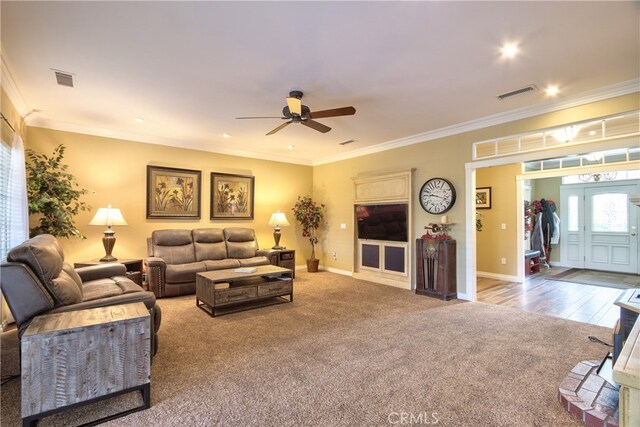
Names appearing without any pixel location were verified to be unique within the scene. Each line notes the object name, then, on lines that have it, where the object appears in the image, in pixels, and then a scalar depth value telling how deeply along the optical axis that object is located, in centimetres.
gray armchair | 199
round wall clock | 491
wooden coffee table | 384
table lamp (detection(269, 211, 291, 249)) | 638
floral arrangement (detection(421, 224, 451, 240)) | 496
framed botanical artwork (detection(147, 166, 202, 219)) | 548
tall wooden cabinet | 470
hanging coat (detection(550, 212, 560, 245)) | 771
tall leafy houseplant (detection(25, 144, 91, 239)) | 378
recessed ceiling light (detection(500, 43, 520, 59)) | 259
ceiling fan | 327
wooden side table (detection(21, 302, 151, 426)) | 173
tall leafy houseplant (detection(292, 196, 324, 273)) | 702
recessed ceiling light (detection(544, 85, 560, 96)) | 338
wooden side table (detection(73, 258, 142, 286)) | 434
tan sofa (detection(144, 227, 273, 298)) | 468
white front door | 677
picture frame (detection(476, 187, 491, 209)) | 650
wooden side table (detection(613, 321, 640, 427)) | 79
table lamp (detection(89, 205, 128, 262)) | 452
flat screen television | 559
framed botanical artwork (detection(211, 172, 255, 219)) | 618
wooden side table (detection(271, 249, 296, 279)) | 593
